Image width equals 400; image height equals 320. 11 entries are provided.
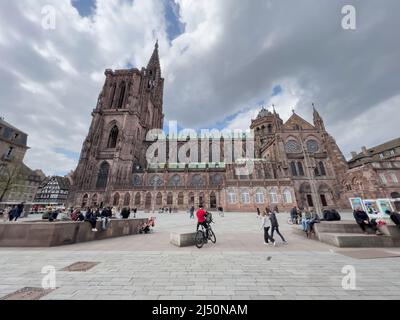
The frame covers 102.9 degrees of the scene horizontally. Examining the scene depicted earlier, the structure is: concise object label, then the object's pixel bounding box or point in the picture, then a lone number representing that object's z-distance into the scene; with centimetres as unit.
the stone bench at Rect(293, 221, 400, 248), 594
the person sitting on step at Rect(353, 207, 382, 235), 666
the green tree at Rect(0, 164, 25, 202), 2069
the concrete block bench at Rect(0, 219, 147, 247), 625
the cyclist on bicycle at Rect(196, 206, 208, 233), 634
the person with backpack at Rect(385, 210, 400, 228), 607
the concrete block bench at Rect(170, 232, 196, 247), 632
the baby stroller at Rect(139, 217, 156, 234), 982
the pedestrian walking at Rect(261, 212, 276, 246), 657
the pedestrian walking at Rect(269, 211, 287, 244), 663
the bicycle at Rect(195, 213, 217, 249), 595
